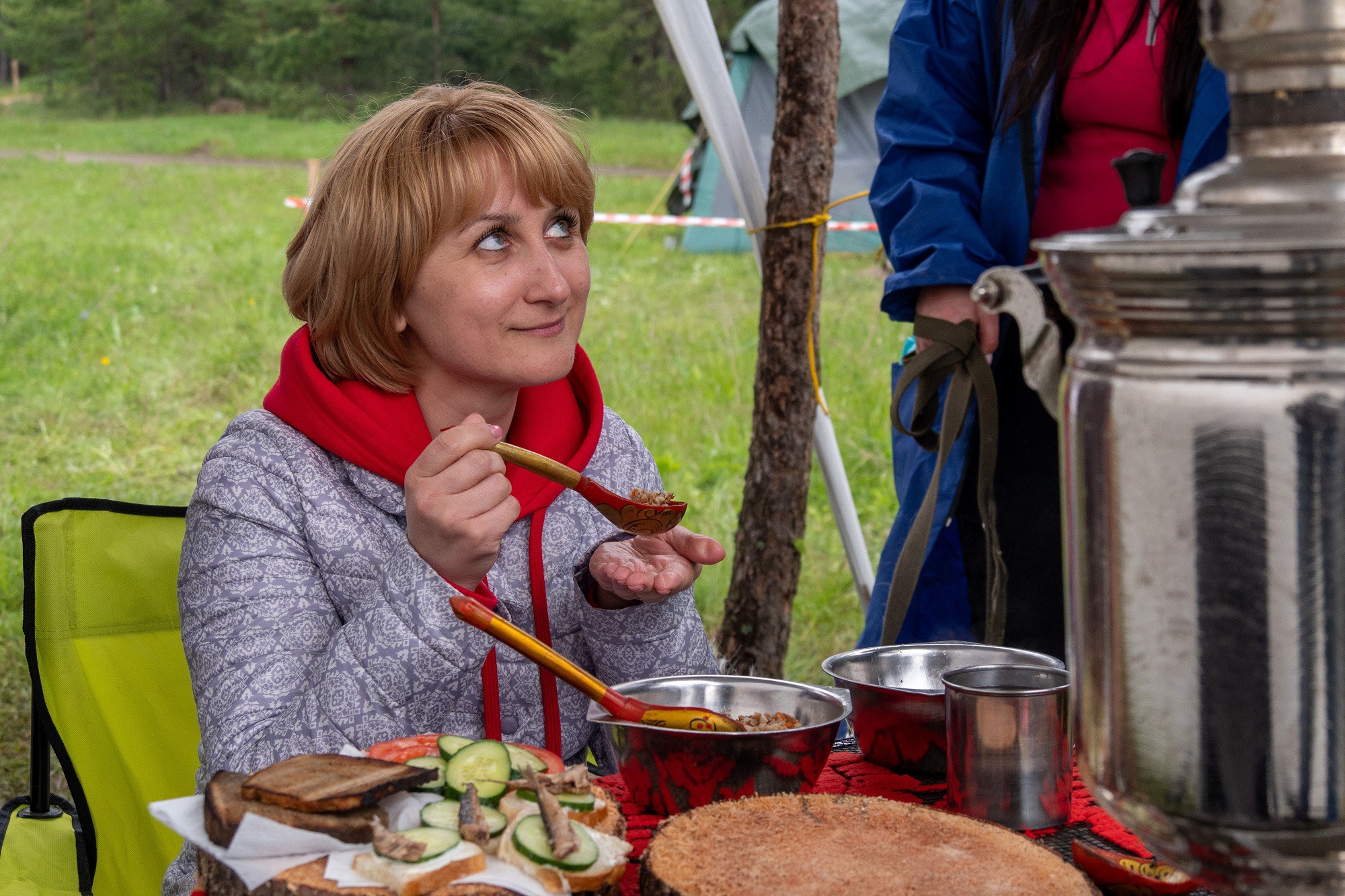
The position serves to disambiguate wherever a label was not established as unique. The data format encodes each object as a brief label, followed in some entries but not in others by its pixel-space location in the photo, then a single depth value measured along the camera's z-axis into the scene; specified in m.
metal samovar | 0.66
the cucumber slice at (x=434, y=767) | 1.07
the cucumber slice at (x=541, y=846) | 0.96
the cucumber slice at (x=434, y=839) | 0.94
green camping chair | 1.81
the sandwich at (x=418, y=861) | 0.92
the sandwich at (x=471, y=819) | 0.99
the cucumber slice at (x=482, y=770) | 1.06
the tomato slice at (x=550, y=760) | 1.16
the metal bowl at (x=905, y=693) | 1.33
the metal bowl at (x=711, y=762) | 1.17
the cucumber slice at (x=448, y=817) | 1.00
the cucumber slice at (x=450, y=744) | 1.12
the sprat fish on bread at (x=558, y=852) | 0.96
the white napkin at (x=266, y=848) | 0.94
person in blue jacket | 1.91
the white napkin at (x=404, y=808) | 1.02
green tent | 9.83
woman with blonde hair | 1.50
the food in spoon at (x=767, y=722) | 1.29
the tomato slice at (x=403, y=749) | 1.18
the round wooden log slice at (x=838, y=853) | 0.96
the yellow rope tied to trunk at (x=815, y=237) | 3.02
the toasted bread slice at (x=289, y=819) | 0.98
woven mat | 1.16
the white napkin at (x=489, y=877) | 0.94
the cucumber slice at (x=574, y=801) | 1.06
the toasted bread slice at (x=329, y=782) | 0.98
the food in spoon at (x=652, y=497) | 1.65
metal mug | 1.17
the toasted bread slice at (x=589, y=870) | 0.96
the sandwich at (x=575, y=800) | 1.05
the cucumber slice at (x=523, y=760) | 1.12
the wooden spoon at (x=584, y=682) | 1.17
